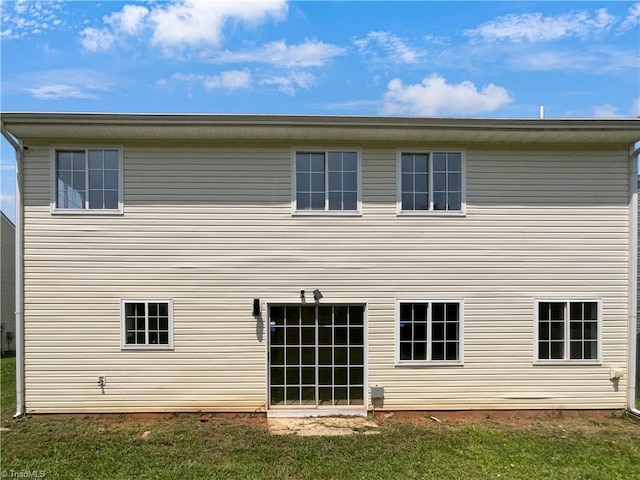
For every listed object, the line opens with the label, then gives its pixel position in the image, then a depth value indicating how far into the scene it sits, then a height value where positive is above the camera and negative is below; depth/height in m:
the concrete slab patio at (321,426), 6.02 -3.03
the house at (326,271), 6.66 -0.63
